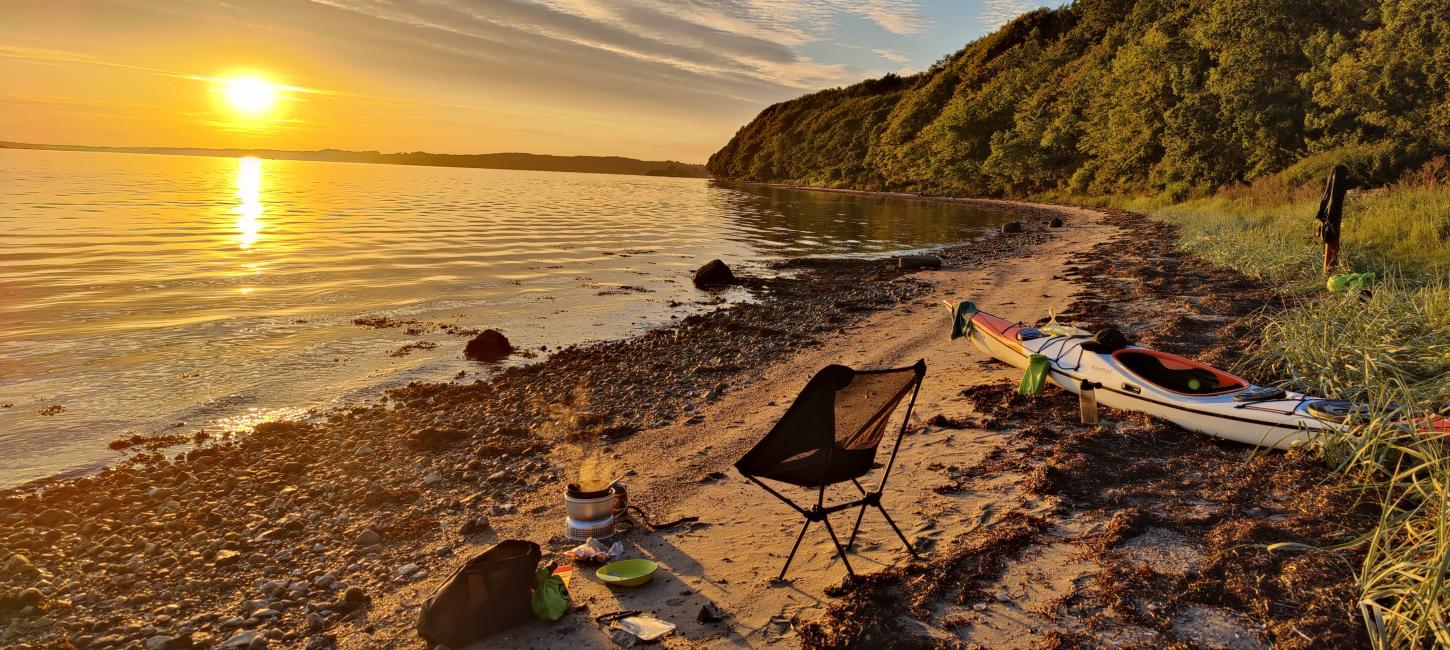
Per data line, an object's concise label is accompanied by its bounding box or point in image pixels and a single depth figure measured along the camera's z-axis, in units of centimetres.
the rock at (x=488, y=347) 1430
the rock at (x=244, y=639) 521
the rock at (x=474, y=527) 693
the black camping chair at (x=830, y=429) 492
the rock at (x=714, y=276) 2351
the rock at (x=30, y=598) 576
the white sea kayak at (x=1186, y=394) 689
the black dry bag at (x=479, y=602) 488
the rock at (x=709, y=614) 496
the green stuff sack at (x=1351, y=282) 1070
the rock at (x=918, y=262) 2606
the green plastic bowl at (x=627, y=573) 545
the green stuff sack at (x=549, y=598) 503
